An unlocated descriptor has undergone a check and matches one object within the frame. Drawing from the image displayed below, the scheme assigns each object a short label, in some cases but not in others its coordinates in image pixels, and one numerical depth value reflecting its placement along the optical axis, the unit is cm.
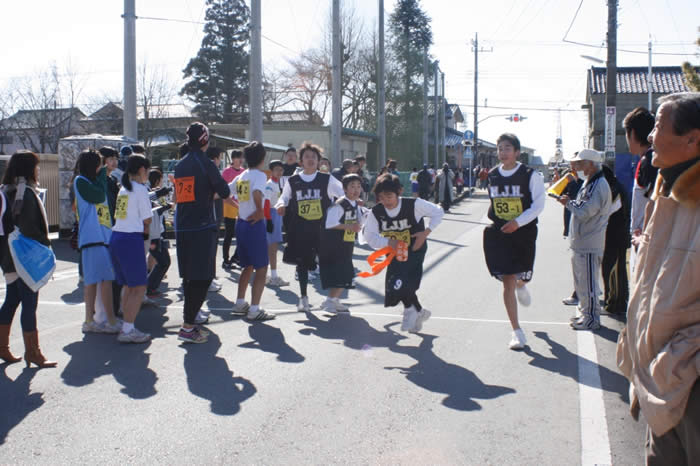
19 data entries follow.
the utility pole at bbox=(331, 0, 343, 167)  2227
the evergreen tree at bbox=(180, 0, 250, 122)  4806
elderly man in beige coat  233
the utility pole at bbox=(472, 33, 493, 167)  5334
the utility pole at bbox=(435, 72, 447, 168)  5419
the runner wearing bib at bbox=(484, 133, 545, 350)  614
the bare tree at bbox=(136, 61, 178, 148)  3512
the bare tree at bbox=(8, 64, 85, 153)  3275
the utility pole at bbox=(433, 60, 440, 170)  4572
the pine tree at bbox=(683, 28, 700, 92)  1653
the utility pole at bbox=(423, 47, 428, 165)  4359
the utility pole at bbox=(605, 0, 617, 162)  1683
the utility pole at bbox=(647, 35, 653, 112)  3682
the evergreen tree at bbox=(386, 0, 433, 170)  5150
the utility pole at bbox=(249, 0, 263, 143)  1680
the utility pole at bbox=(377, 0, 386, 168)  2905
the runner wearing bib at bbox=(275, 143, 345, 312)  793
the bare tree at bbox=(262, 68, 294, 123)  5110
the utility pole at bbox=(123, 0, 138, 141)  1561
